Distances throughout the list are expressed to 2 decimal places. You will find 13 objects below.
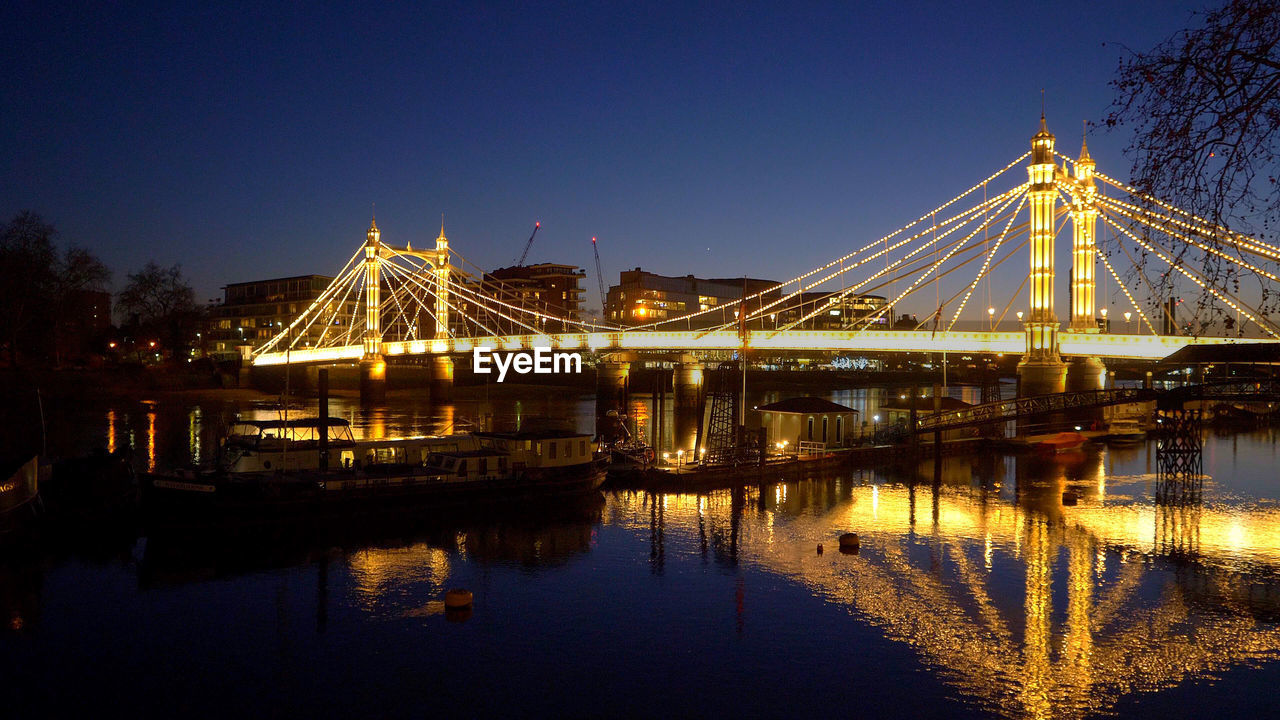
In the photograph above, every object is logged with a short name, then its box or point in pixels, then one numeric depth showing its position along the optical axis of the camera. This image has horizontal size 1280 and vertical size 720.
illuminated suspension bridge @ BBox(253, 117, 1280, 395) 54.94
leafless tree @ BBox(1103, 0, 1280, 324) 7.45
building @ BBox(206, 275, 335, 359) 139.75
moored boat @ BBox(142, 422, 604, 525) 26.44
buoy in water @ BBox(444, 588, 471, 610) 19.47
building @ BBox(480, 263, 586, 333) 170.50
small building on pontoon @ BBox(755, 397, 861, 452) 44.19
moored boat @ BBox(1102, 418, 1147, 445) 55.19
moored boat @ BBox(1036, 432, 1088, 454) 49.84
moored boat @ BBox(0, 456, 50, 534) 23.53
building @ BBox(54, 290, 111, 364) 68.38
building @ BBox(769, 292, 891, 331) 141.43
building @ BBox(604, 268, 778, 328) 166.38
